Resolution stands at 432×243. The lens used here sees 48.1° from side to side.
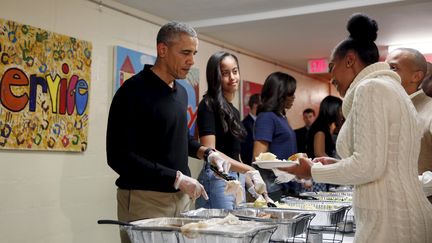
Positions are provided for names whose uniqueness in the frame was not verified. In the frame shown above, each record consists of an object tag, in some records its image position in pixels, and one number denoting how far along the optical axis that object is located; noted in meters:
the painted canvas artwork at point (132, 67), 3.85
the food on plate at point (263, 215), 1.59
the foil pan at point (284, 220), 1.41
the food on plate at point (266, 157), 1.99
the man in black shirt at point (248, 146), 3.38
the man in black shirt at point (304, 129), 5.18
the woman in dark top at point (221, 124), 2.34
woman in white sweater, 1.35
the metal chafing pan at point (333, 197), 2.32
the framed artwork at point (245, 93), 5.88
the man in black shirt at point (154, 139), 1.78
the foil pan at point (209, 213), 1.57
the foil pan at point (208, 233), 1.14
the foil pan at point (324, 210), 1.76
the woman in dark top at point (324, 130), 3.69
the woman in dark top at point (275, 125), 2.77
